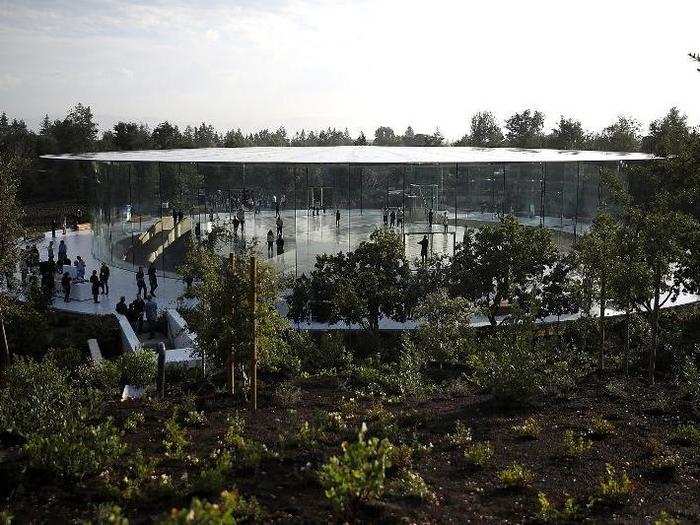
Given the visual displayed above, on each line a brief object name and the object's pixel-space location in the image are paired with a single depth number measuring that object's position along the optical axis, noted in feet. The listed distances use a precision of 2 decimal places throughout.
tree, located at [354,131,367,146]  235.38
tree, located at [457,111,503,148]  289.45
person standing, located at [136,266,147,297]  77.36
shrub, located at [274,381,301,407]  35.83
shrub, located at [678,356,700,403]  37.11
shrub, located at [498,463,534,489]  24.64
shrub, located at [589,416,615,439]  31.22
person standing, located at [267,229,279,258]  77.30
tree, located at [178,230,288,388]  36.06
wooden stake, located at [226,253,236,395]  36.42
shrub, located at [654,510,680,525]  20.44
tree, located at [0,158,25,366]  49.67
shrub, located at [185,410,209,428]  32.01
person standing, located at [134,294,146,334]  67.61
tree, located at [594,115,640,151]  202.08
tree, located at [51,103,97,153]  240.94
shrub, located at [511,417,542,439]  30.68
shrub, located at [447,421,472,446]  29.32
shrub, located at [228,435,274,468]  25.82
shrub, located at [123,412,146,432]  30.81
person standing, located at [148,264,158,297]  79.77
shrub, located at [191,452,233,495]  23.11
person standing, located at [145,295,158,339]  66.18
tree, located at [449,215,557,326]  57.72
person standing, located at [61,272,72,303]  76.02
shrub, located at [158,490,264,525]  14.28
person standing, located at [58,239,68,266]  94.32
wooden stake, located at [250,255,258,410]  34.06
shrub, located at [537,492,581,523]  21.74
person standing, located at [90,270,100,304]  76.07
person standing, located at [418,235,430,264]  75.90
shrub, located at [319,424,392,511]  18.81
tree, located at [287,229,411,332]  56.18
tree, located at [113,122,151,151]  225.56
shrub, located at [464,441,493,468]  26.71
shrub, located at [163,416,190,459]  27.37
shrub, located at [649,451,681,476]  26.78
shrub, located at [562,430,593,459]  28.14
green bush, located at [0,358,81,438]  29.30
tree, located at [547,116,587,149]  210.79
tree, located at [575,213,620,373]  45.57
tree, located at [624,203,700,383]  43.47
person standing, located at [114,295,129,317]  70.38
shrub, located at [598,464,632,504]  23.66
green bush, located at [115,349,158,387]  43.32
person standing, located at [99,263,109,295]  80.33
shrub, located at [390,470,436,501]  22.66
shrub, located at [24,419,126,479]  24.40
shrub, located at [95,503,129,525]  19.58
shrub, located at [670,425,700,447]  30.63
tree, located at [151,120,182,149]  221.19
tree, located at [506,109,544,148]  340.80
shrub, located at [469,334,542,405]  34.94
